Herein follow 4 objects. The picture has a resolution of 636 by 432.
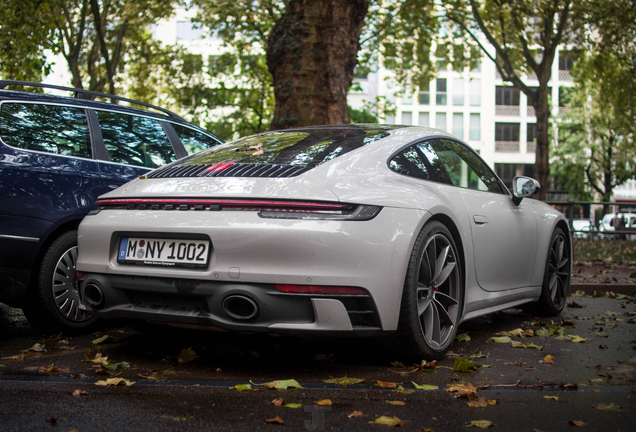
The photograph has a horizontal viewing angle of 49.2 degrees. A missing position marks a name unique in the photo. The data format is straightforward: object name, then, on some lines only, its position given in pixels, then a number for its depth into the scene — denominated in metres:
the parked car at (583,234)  16.45
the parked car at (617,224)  15.71
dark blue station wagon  4.34
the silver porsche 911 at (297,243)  3.29
